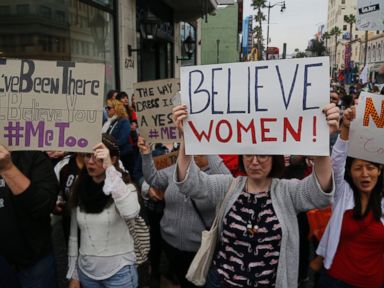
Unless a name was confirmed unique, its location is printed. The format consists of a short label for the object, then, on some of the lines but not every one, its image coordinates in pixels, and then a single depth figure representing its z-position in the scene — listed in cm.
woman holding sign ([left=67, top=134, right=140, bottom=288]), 240
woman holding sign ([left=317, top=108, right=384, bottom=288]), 232
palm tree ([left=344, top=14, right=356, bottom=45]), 6929
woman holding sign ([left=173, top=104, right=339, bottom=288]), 197
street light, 3789
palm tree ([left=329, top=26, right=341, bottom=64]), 8962
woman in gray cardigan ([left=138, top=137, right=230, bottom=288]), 283
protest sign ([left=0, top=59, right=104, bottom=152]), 219
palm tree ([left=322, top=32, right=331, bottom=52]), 9473
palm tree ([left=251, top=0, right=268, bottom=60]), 4352
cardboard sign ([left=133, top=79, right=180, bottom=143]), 343
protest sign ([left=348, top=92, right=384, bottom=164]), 230
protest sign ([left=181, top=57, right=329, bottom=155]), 193
